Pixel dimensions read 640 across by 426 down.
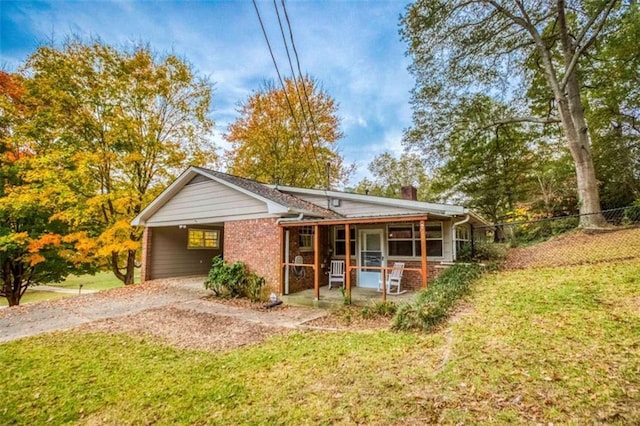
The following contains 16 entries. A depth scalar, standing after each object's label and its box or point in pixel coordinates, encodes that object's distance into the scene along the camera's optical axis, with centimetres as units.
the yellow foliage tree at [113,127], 1267
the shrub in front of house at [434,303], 565
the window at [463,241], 1065
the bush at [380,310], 702
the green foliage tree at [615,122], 1284
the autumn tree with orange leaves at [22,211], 1199
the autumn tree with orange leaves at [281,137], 2084
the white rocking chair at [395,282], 918
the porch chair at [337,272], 1046
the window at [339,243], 1109
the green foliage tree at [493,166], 1775
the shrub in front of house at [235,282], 935
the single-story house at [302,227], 926
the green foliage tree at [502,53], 1075
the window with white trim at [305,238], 1012
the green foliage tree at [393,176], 2891
